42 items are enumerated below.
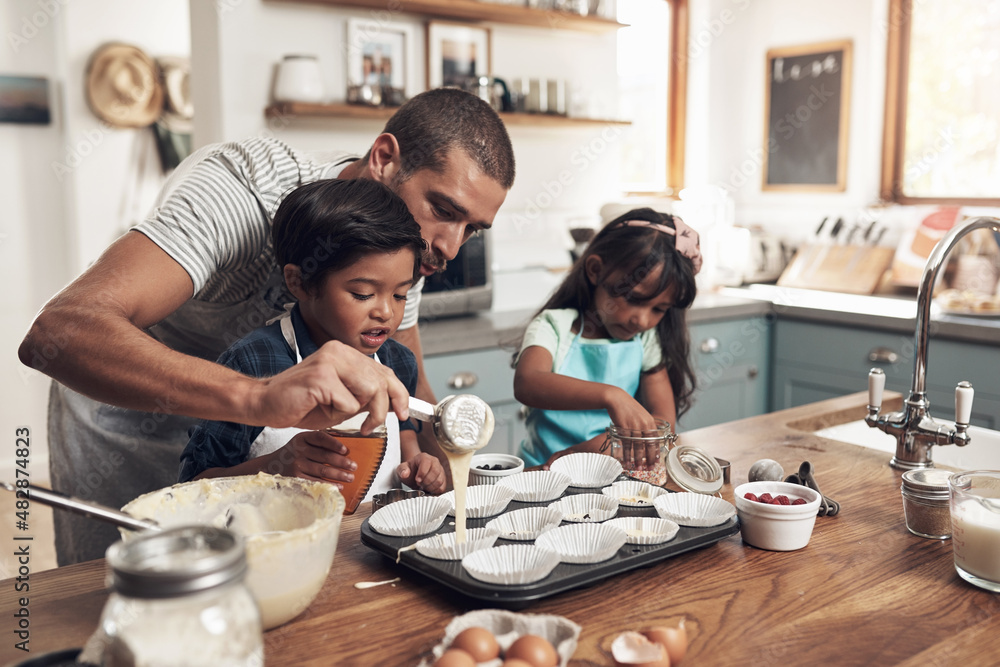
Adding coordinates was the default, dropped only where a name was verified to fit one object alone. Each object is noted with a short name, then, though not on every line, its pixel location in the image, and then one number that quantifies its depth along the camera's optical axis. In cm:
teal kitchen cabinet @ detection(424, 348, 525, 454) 244
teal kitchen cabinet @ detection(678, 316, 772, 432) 308
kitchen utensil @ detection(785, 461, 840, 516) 115
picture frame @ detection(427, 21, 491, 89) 296
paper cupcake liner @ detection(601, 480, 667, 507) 108
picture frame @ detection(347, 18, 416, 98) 282
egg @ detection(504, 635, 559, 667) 68
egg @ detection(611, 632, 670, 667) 71
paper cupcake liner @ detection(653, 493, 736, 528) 101
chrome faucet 130
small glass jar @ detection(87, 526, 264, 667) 49
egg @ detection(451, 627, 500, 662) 70
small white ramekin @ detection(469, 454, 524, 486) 117
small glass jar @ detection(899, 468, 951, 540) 105
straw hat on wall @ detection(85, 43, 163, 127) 379
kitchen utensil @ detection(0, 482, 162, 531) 63
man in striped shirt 87
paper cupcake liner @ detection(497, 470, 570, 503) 109
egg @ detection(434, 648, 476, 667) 68
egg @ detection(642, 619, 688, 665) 72
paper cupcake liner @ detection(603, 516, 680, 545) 94
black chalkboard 371
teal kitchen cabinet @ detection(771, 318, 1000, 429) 262
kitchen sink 172
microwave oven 263
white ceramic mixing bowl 75
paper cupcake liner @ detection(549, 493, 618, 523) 102
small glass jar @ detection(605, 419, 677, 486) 122
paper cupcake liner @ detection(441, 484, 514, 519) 103
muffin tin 81
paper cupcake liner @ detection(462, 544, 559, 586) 83
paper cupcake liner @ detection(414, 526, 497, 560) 89
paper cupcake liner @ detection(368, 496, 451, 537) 96
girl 174
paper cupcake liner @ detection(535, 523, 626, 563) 91
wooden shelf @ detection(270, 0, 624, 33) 282
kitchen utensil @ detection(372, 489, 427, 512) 108
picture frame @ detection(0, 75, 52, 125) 367
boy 120
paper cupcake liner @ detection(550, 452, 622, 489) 119
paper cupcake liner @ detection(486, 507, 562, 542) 98
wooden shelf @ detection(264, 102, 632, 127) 259
